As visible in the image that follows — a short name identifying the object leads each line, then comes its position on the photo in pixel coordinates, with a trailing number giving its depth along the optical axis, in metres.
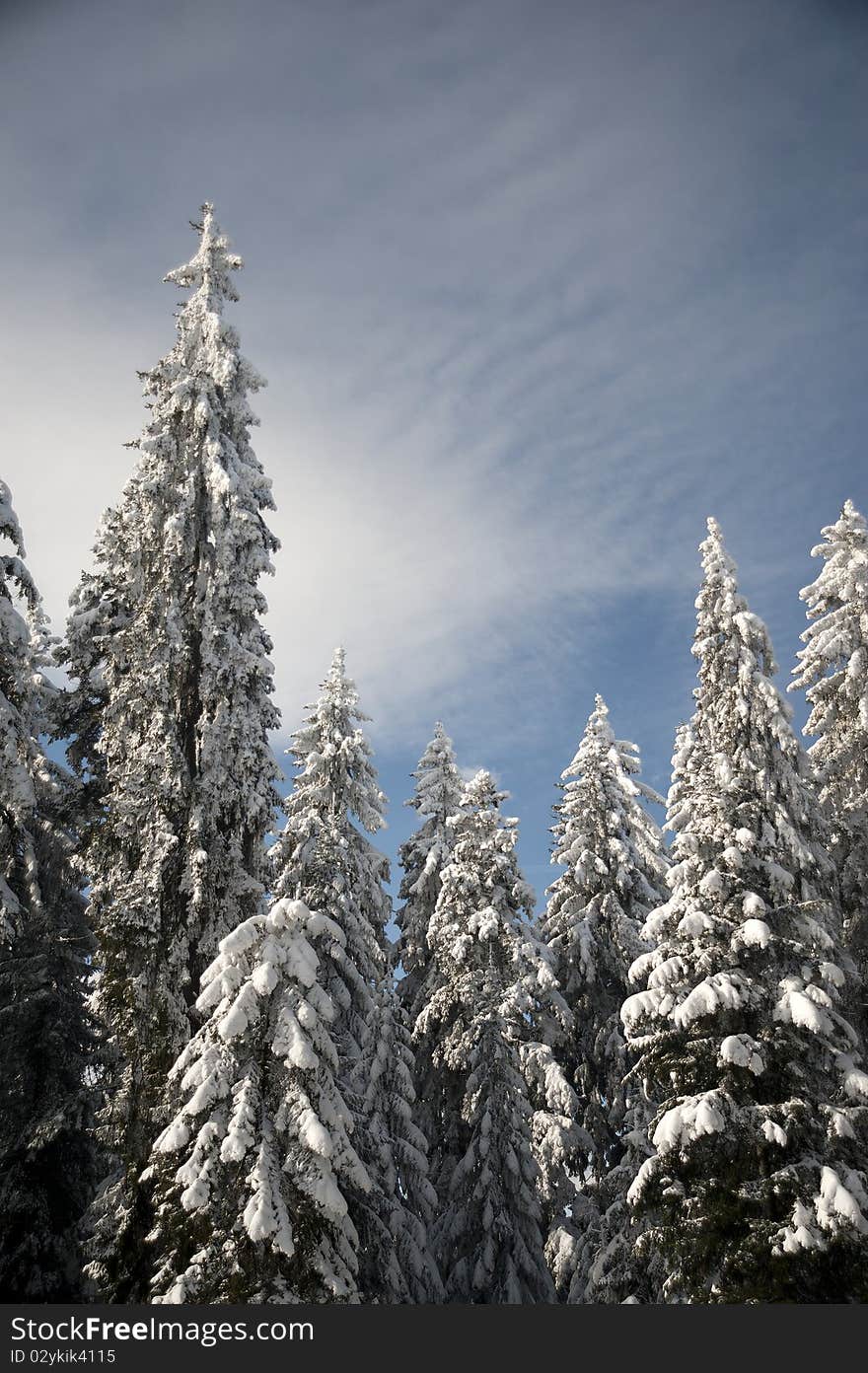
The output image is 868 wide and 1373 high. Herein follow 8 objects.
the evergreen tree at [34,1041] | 16.34
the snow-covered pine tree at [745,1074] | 11.36
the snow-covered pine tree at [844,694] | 20.00
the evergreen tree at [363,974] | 17.98
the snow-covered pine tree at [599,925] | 22.72
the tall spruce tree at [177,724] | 13.70
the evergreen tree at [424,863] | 27.05
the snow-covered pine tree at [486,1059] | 19.89
